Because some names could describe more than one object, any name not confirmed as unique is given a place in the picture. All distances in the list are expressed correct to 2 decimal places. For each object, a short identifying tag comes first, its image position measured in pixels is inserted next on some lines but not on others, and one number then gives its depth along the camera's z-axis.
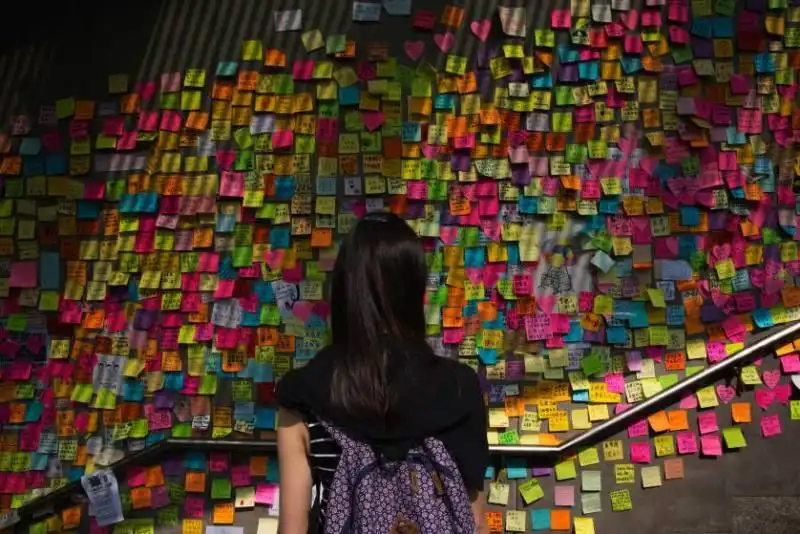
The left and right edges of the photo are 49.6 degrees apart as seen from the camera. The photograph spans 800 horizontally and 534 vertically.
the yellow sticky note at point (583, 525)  4.27
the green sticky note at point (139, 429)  4.32
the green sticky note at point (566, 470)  4.29
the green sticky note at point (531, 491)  4.27
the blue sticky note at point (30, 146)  4.43
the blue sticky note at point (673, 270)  4.34
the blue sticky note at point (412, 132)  4.32
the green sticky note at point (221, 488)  4.32
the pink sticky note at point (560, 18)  4.33
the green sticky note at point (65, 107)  4.43
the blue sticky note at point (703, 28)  4.34
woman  1.90
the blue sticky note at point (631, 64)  4.35
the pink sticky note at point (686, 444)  4.30
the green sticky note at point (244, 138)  4.37
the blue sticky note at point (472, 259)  4.31
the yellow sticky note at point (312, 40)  4.35
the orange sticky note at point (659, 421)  4.30
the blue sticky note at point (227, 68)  4.36
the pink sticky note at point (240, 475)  4.32
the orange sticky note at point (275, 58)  4.35
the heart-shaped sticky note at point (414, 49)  4.34
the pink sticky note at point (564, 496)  4.28
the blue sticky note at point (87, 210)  4.41
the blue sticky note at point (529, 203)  4.32
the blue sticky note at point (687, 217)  4.34
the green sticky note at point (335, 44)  4.33
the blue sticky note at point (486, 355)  4.28
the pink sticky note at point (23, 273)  4.42
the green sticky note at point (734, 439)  4.29
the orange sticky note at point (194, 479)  4.33
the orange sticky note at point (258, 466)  4.31
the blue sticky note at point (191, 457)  4.34
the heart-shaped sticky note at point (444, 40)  4.33
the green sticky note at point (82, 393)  4.36
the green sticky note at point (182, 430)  4.31
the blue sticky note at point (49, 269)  4.43
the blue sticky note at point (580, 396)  4.29
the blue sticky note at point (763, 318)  4.33
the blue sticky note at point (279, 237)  4.34
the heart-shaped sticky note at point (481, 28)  4.34
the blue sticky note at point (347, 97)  4.34
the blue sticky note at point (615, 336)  4.30
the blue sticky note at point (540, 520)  4.27
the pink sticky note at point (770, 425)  4.31
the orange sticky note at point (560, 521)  4.28
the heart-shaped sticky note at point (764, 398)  4.32
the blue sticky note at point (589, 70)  4.33
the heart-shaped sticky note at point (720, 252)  4.35
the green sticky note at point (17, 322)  4.42
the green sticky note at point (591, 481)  4.29
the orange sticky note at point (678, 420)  4.31
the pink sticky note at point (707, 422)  4.31
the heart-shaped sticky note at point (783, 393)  4.33
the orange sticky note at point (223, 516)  4.33
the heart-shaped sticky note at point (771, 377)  4.33
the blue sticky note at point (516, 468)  4.28
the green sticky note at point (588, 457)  4.30
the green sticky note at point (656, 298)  4.30
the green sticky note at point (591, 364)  4.30
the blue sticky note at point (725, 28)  4.35
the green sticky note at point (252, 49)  4.37
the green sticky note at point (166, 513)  4.34
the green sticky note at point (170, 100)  4.39
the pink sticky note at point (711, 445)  4.29
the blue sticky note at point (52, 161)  4.43
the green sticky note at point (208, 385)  4.31
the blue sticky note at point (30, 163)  4.44
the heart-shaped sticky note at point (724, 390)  4.33
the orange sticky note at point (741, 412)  4.30
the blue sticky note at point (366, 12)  4.34
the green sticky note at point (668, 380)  4.30
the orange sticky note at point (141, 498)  4.33
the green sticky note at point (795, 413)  4.32
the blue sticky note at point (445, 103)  4.33
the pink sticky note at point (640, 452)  4.30
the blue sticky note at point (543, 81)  4.34
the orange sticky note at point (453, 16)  4.34
